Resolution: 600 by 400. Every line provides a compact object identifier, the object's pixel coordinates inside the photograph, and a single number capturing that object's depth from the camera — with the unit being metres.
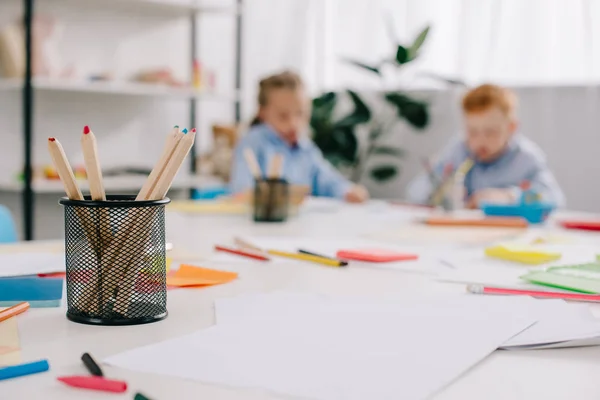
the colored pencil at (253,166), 1.67
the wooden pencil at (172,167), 0.68
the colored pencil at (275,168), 1.70
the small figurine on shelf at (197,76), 3.67
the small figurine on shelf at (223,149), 3.62
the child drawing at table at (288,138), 2.90
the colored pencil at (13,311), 0.68
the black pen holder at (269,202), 1.61
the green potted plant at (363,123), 3.41
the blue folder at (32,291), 0.75
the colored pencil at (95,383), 0.50
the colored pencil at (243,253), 1.07
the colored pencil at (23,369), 0.51
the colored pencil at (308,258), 1.03
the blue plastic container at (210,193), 2.56
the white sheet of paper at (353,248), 1.04
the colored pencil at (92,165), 0.64
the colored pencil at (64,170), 0.65
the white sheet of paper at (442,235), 1.32
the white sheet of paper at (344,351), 0.52
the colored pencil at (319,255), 1.03
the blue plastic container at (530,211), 1.65
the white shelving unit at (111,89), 3.05
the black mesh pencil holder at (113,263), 0.68
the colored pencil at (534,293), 0.82
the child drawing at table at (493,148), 2.59
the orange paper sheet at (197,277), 0.87
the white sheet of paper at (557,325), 0.63
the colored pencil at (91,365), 0.53
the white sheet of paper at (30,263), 0.92
